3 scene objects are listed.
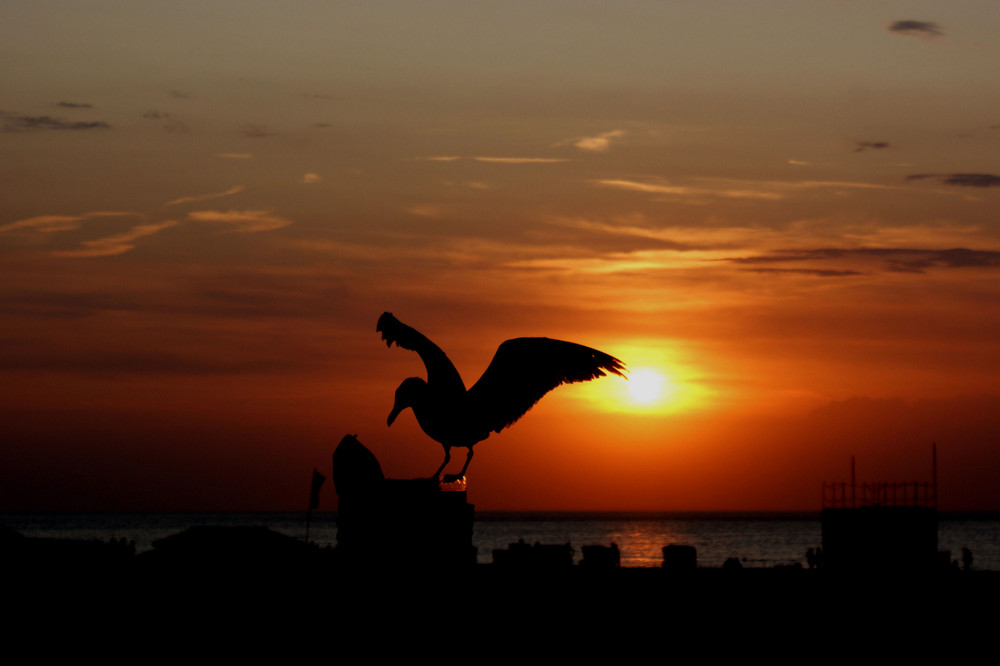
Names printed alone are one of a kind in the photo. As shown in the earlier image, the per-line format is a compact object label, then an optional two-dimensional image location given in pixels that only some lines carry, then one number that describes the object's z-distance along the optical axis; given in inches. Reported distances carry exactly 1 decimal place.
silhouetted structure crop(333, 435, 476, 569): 599.5
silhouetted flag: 1065.5
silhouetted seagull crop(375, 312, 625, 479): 606.2
